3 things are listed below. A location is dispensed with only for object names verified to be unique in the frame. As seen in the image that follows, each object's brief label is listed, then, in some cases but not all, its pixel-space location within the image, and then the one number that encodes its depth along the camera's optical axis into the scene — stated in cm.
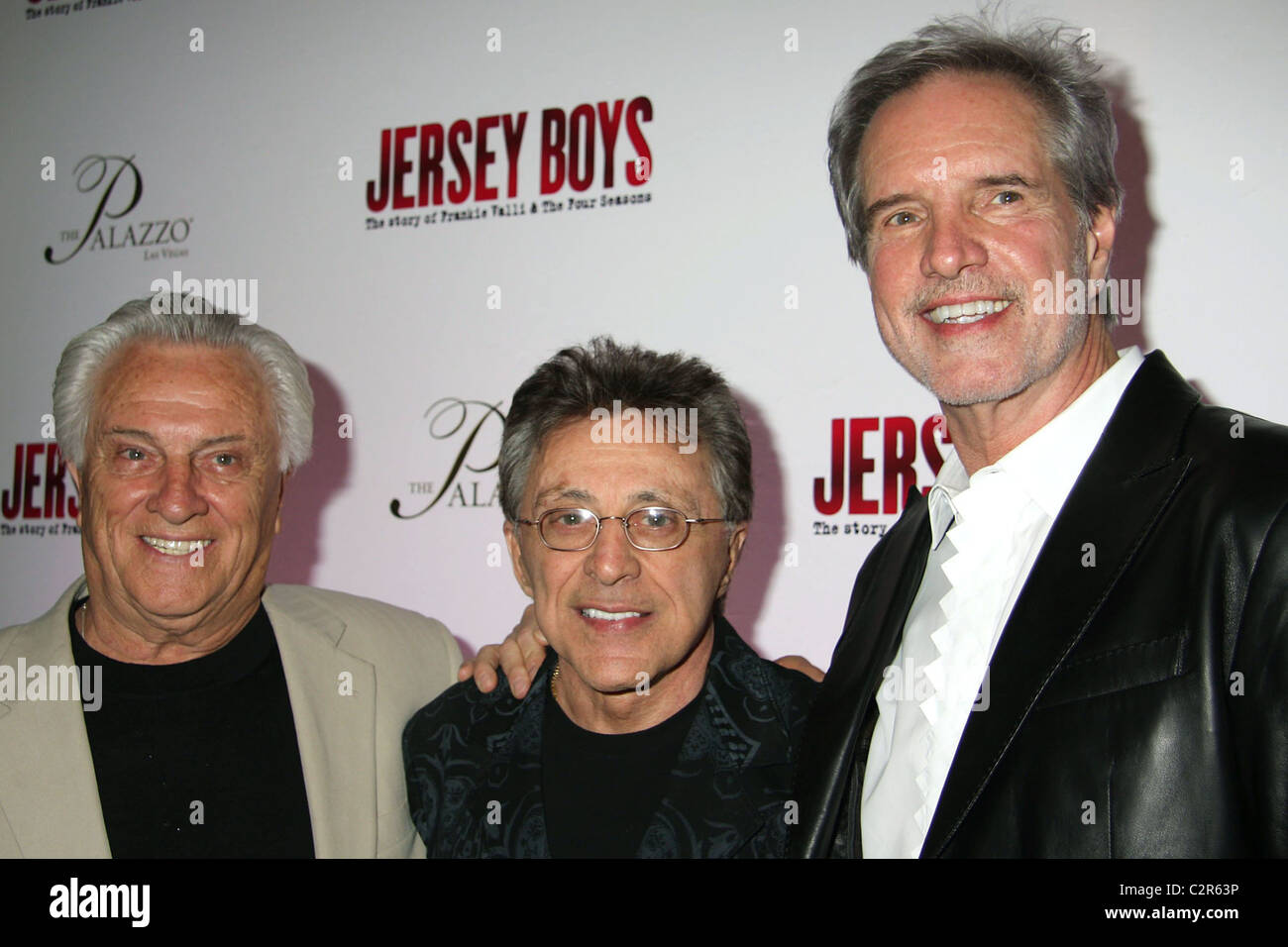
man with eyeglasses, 172
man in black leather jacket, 124
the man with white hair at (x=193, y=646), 176
